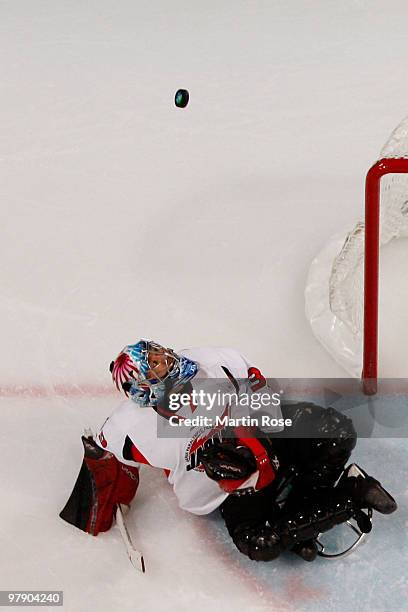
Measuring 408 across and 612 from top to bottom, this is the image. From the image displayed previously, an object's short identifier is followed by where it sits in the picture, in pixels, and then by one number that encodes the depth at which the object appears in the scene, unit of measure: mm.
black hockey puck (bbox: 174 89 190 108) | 8992
